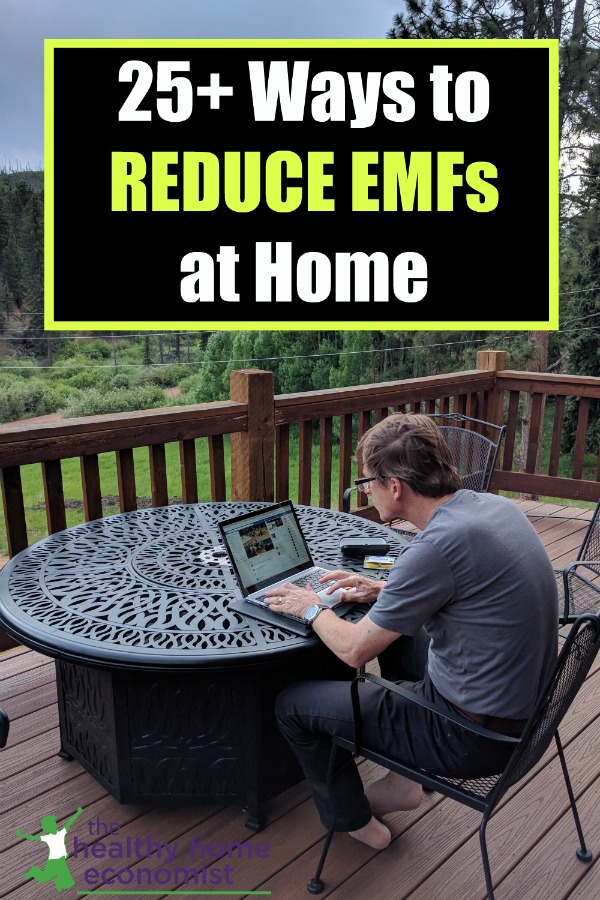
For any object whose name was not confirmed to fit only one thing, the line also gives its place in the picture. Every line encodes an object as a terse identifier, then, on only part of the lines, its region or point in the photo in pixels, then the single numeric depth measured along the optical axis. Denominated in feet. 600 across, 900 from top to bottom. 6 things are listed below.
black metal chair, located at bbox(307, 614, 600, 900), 4.90
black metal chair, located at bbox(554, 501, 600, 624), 7.73
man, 5.06
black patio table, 5.83
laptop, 6.41
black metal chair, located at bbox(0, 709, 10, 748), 4.98
